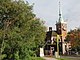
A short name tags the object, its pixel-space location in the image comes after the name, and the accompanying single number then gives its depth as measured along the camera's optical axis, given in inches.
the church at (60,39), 2887.1
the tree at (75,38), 2634.0
